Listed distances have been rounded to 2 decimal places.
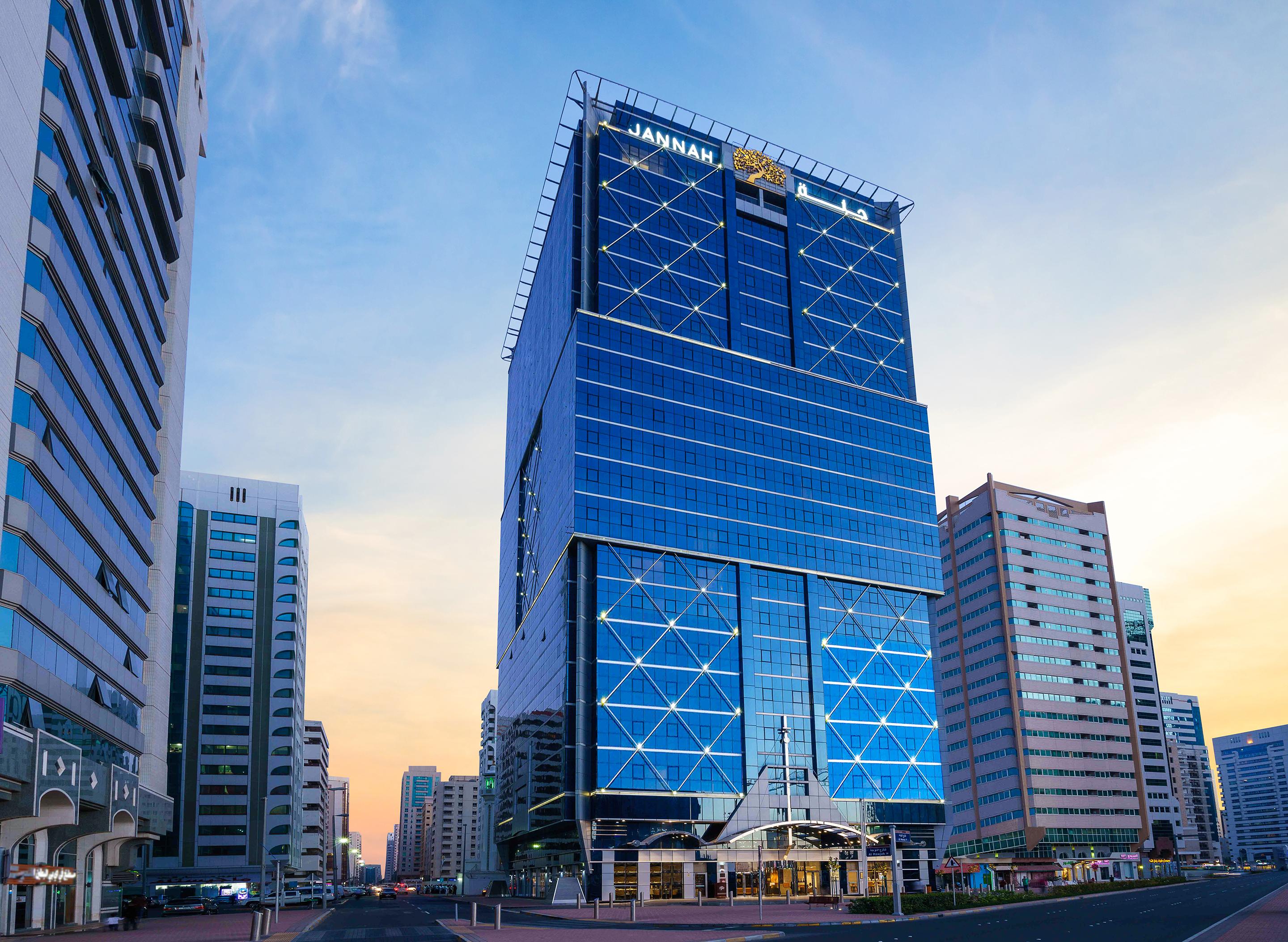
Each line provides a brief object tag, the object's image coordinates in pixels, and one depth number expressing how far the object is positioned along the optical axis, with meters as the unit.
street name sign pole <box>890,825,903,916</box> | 59.88
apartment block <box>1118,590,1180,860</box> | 170.38
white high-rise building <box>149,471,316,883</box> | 152.25
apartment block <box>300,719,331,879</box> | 188.75
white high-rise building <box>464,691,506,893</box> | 157.71
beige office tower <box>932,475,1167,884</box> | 156.38
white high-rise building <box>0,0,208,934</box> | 46.38
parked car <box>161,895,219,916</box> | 102.69
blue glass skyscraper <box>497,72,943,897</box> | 100.12
